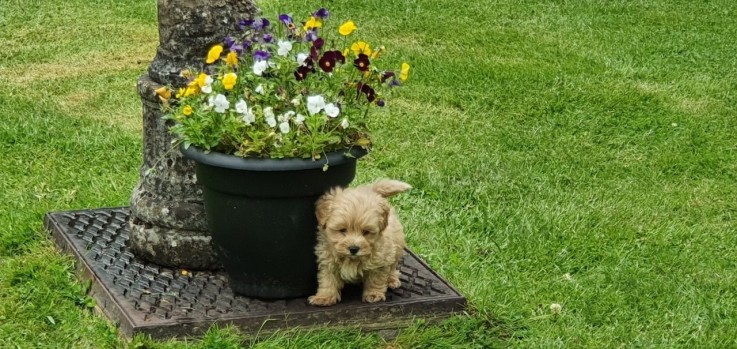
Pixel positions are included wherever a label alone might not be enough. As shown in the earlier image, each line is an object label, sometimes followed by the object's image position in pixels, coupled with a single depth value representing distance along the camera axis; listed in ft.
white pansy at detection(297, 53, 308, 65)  15.81
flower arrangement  15.15
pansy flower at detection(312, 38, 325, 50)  15.75
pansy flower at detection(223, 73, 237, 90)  15.21
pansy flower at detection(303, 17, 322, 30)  16.08
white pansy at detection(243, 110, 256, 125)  15.08
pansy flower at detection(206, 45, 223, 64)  15.57
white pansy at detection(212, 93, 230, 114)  15.14
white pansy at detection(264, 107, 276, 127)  15.12
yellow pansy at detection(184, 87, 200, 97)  15.52
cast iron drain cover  15.43
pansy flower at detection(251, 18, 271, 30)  16.17
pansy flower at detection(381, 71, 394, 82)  16.10
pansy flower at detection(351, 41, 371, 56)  16.07
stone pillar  17.25
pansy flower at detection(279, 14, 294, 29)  16.31
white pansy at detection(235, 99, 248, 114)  15.14
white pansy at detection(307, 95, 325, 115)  15.20
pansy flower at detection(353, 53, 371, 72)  15.85
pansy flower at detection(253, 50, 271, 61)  15.51
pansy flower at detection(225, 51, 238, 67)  15.66
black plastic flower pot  15.10
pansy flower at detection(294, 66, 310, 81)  15.62
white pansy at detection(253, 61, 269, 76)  15.39
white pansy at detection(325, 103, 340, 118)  15.19
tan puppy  15.14
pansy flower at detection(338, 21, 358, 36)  15.49
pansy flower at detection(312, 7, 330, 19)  16.02
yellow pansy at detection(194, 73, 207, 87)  15.39
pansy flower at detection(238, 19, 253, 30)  16.30
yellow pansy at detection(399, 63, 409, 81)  15.84
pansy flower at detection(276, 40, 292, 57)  15.74
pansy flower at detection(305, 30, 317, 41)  16.10
